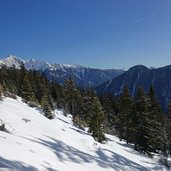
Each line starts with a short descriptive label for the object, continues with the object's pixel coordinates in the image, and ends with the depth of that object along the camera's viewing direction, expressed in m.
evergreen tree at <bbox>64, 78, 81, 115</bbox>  36.64
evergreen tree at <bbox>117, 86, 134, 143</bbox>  28.86
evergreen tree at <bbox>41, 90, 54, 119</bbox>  21.38
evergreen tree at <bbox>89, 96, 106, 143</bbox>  22.07
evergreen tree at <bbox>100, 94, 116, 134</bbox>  46.70
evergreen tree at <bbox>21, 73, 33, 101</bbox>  29.27
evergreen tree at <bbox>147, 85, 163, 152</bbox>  25.03
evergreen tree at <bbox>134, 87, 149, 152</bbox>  24.73
